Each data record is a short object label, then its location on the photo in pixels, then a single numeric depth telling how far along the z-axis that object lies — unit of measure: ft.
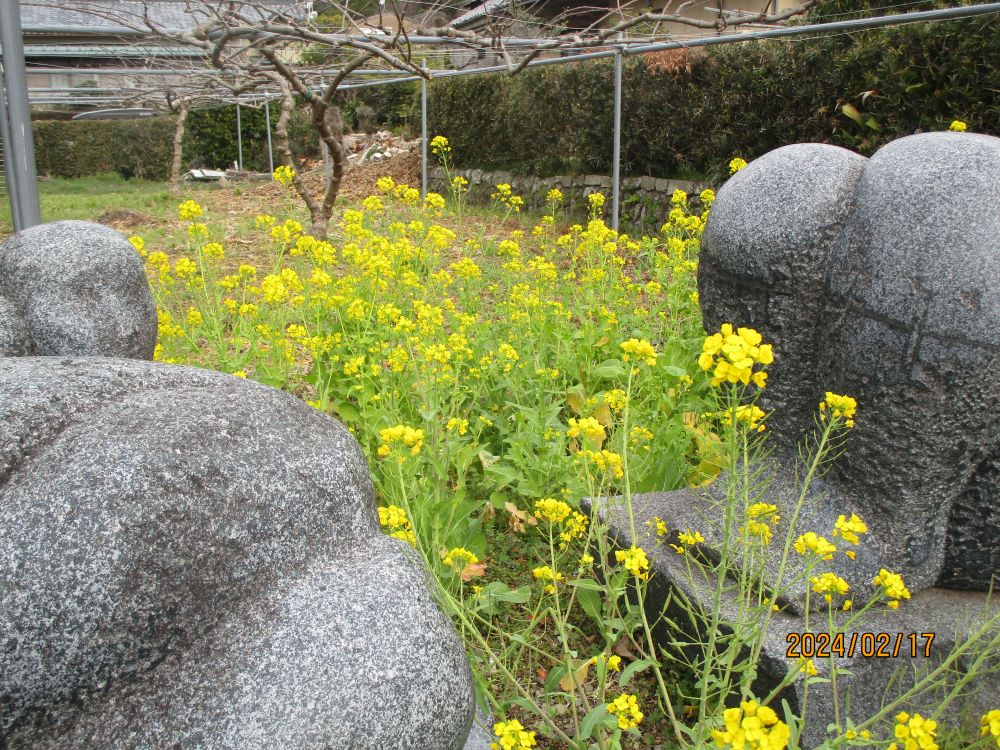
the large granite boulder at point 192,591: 4.06
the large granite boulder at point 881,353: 7.22
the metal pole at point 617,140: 22.80
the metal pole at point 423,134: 36.09
